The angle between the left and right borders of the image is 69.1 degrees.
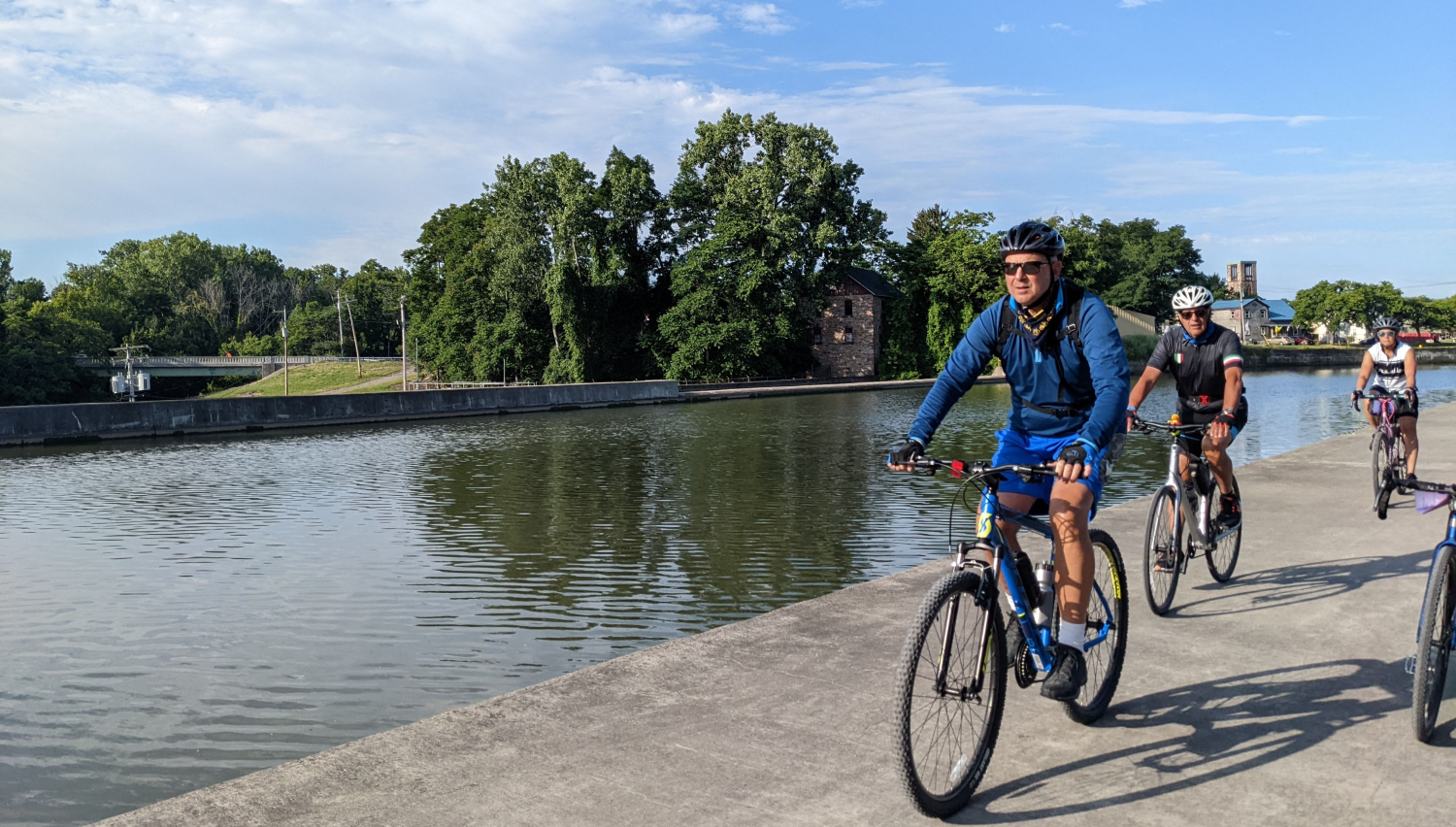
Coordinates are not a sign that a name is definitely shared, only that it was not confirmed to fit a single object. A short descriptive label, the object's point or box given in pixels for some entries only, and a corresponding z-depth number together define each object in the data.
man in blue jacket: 3.71
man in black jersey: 6.64
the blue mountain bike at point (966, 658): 3.31
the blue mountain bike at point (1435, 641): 3.90
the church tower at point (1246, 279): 183.86
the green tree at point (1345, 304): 128.90
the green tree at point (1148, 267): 103.76
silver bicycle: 6.14
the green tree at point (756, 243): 61.66
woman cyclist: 10.36
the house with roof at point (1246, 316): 136.62
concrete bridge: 112.75
